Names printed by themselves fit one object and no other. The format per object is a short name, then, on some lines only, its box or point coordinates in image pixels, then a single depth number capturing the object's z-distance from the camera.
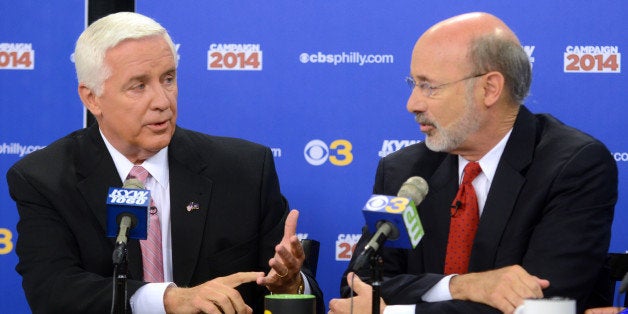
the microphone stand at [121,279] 5.45
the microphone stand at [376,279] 5.29
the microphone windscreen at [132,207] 5.59
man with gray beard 6.73
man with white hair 7.28
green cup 5.53
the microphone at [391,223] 5.21
